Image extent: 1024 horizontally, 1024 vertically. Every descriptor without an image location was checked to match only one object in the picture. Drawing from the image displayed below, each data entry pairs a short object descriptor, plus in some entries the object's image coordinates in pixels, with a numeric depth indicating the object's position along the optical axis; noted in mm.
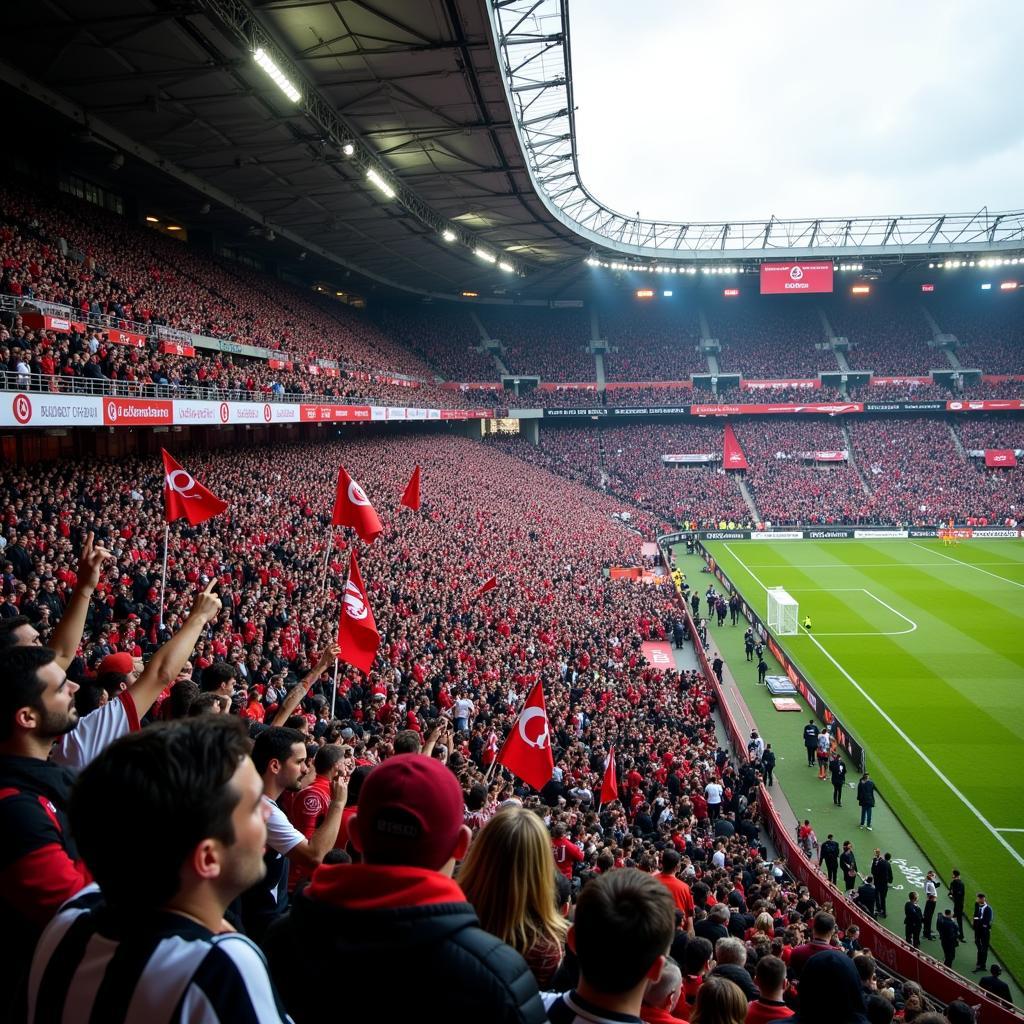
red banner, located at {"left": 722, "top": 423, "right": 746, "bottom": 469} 57219
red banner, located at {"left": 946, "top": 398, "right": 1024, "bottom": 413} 59000
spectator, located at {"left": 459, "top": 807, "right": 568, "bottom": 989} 2469
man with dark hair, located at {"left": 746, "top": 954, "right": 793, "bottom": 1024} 4195
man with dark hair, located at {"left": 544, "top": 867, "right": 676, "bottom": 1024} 2168
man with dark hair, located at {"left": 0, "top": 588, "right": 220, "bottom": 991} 2393
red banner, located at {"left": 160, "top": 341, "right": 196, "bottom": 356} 24922
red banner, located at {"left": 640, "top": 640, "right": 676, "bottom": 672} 25552
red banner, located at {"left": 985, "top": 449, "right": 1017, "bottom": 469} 55531
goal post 29141
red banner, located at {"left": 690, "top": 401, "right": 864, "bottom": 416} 61244
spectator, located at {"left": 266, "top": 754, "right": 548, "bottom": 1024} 1692
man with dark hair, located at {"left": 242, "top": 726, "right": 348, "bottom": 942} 3496
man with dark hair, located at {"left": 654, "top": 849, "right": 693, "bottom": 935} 6742
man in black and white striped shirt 1664
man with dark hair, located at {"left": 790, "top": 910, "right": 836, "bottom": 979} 5945
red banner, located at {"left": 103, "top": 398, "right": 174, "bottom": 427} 18016
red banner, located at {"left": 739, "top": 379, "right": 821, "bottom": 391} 62969
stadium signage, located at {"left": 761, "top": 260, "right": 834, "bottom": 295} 56281
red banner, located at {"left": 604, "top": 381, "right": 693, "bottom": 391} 63781
